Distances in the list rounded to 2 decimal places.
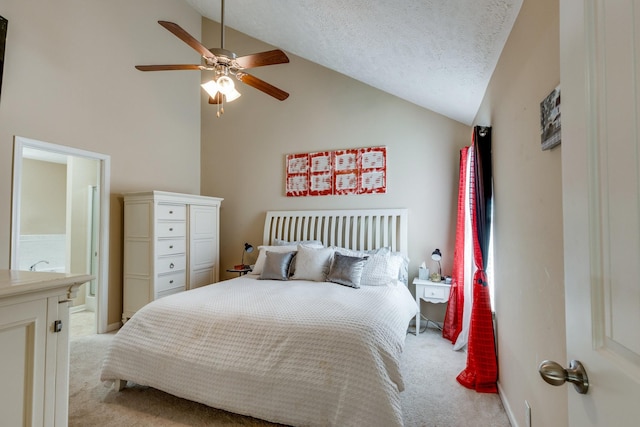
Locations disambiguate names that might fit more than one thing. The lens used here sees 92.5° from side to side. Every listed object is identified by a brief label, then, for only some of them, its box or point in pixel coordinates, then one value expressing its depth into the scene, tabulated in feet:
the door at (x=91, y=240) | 14.78
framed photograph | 3.70
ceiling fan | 7.13
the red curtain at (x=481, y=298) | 7.73
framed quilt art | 12.98
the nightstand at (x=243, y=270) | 13.29
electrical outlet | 5.19
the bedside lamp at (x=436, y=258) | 11.31
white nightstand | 10.96
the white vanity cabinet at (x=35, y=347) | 3.38
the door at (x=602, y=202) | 1.55
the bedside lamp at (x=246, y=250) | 13.61
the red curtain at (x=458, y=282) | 10.60
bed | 5.59
